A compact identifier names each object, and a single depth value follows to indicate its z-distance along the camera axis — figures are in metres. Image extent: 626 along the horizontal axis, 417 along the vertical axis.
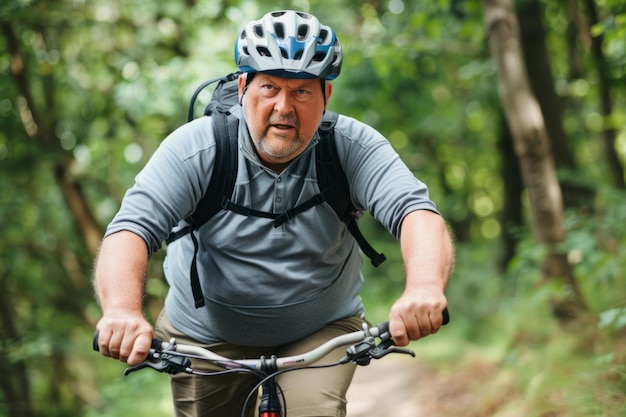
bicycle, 2.71
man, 3.04
